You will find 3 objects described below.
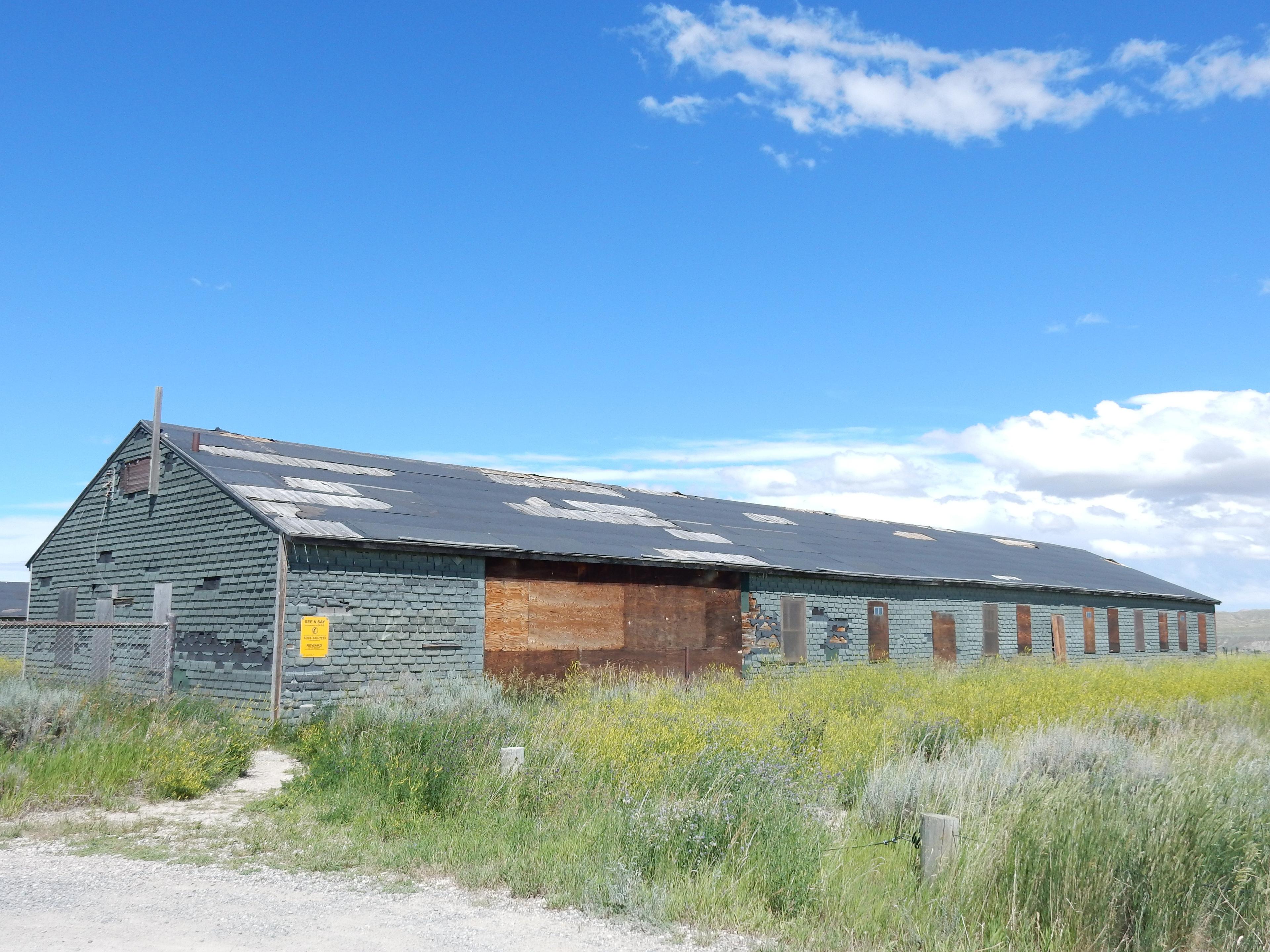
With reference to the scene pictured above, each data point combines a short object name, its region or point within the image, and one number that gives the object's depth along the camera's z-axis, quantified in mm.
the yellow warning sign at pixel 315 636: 16031
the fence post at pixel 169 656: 14796
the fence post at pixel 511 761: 9500
